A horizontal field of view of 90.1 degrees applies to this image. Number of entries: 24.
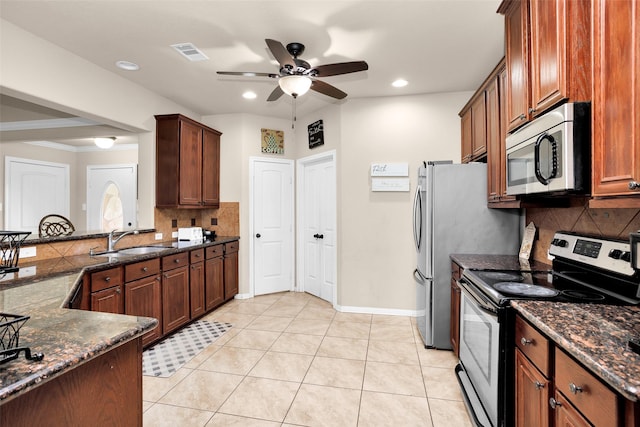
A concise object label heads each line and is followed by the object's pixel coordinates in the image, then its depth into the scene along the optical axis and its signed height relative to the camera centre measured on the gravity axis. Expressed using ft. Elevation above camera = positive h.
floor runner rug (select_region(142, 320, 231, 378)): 8.77 -4.14
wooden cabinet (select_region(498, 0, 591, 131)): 4.66 +2.65
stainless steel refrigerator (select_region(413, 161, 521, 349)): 9.50 -0.41
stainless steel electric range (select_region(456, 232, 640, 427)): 5.09 -1.31
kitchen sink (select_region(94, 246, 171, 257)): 10.01 -1.23
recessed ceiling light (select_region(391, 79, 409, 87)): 11.55 +4.83
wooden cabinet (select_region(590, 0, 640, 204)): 3.75 +1.43
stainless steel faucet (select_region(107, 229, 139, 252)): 10.45 -0.89
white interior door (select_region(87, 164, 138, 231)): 21.02 +1.27
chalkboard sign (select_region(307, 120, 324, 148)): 14.55 +3.77
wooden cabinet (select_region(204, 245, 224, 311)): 12.88 -2.60
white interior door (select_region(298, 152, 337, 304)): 14.67 -0.50
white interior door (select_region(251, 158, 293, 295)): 15.66 -0.53
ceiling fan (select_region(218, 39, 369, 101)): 7.89 +3.67
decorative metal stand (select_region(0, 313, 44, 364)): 2.76 -1.26
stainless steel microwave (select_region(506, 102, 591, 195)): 4.64 +1.01
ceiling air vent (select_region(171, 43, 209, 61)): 9.00 +4.79
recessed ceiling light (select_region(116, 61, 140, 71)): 10.07 +4.79
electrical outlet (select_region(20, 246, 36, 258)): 8.19 -0.95
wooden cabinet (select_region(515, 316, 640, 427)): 2.95 -1.98
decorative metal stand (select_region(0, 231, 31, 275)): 6.61 -1.01
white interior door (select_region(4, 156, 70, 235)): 18.29 +1.44
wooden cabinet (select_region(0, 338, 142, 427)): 2.77 -1.79
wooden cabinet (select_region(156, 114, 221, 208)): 12.60 +2.17
